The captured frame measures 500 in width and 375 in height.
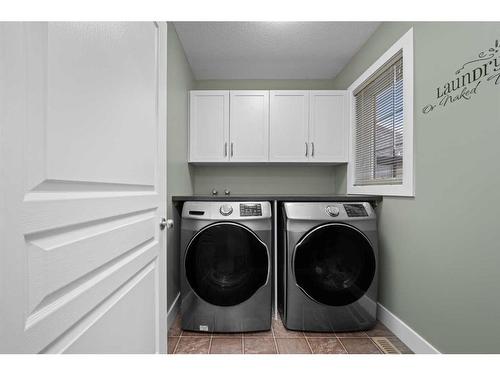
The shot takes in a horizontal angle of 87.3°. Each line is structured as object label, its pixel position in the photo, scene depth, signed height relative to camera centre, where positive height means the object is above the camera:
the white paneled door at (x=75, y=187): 0.46 +0.00
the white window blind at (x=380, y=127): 1.90 +0.49
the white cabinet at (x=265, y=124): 2.69 +0.63
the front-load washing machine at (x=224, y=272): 1.85 -0.61
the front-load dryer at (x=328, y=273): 1.86 -0.62
